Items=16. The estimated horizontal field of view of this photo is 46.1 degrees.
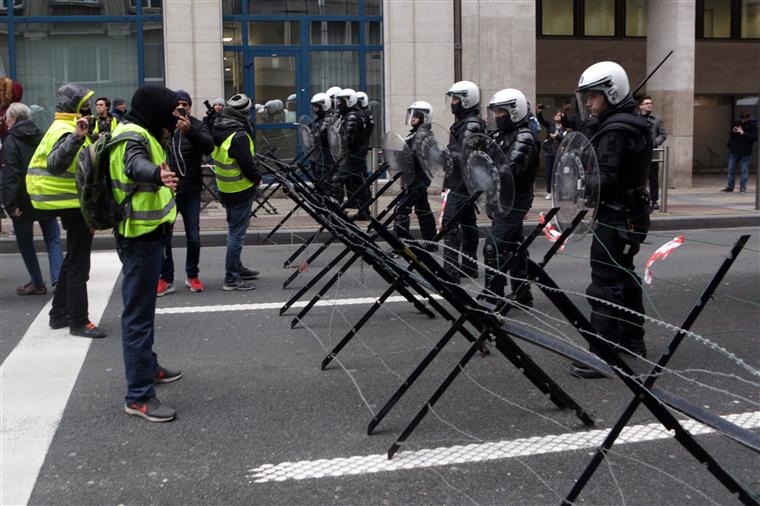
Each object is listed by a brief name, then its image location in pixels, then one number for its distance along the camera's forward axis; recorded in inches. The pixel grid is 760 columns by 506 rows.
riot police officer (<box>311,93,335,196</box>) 502.1
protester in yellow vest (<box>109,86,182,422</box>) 208.5
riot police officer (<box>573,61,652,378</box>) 232.4
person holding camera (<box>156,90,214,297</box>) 345.4
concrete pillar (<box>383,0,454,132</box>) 708.7
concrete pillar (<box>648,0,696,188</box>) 764.6
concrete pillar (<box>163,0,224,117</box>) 674.2
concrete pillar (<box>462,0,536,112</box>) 726.5
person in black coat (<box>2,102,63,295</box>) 339.6
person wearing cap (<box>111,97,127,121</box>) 590.4
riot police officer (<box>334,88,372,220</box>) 480.6
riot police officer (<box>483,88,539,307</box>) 289.0
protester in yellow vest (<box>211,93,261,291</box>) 350.3
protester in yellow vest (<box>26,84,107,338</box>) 276.2
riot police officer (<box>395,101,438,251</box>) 290.0
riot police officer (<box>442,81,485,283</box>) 330.0
